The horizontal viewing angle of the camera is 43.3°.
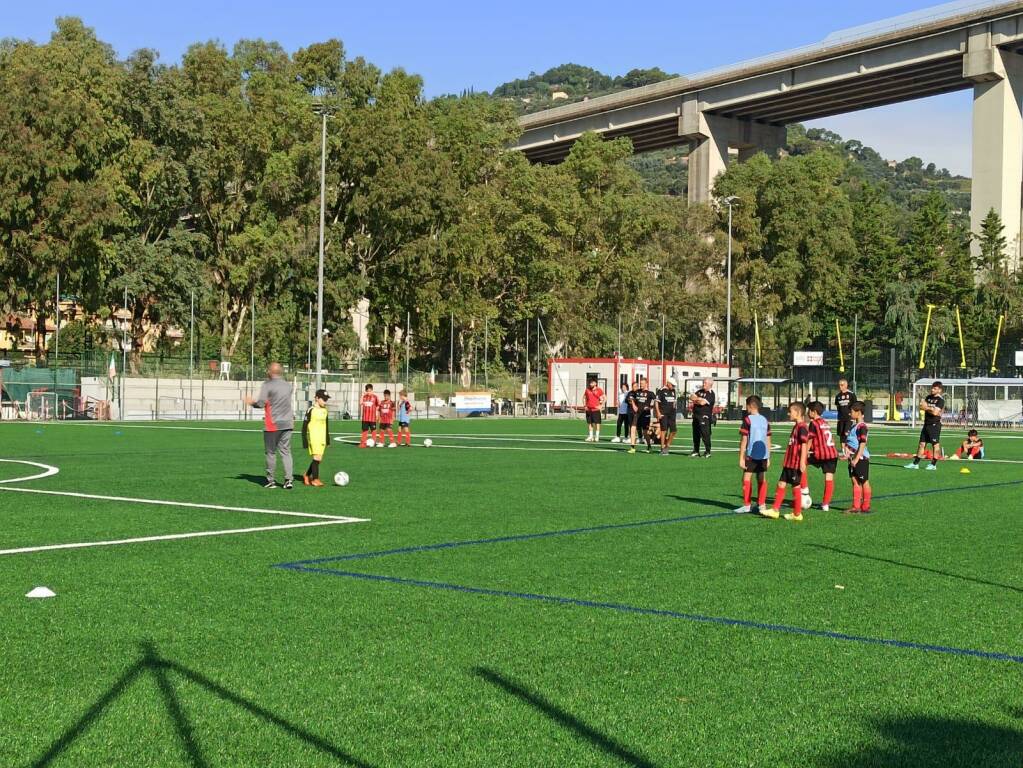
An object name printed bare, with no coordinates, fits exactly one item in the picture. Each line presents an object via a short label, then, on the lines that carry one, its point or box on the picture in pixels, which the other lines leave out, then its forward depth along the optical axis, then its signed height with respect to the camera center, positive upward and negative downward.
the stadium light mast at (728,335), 74.25 +1.93
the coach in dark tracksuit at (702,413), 29.31 -1.06
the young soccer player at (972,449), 31.91 -1.95
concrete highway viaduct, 79.69 +19.69
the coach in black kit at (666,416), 32.41 -1.24
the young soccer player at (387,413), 34.28 -1.30
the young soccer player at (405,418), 33.87 -1.39
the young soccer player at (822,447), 16.66 -1.02
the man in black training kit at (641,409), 32.97 -1.07
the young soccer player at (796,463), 15.87 -1.17
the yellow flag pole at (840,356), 86.22 +0.92
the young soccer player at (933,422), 28.45 -1.16
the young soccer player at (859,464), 17.02 -1.25
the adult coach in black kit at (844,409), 18.03 -0.63
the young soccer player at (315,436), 20.16 -1.12
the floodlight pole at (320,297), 53.38 +2.83
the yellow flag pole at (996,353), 73.56 +1.03
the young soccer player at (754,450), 16.62 -1.06
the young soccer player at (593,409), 38.06 -1.23
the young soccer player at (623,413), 35.03 -1.29
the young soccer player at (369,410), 33.69 -1.18
